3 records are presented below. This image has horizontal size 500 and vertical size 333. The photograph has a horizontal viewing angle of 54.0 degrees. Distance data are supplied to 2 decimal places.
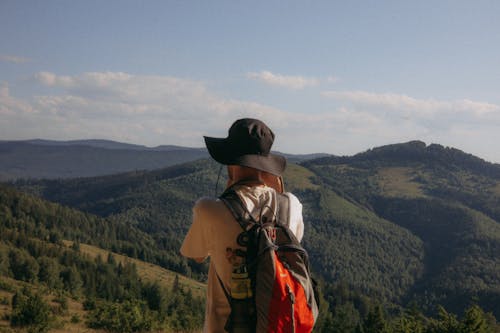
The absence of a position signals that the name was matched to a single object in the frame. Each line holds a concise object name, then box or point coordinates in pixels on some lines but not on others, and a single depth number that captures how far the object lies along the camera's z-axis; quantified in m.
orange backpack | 3.36
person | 3.59
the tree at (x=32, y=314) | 12.55
